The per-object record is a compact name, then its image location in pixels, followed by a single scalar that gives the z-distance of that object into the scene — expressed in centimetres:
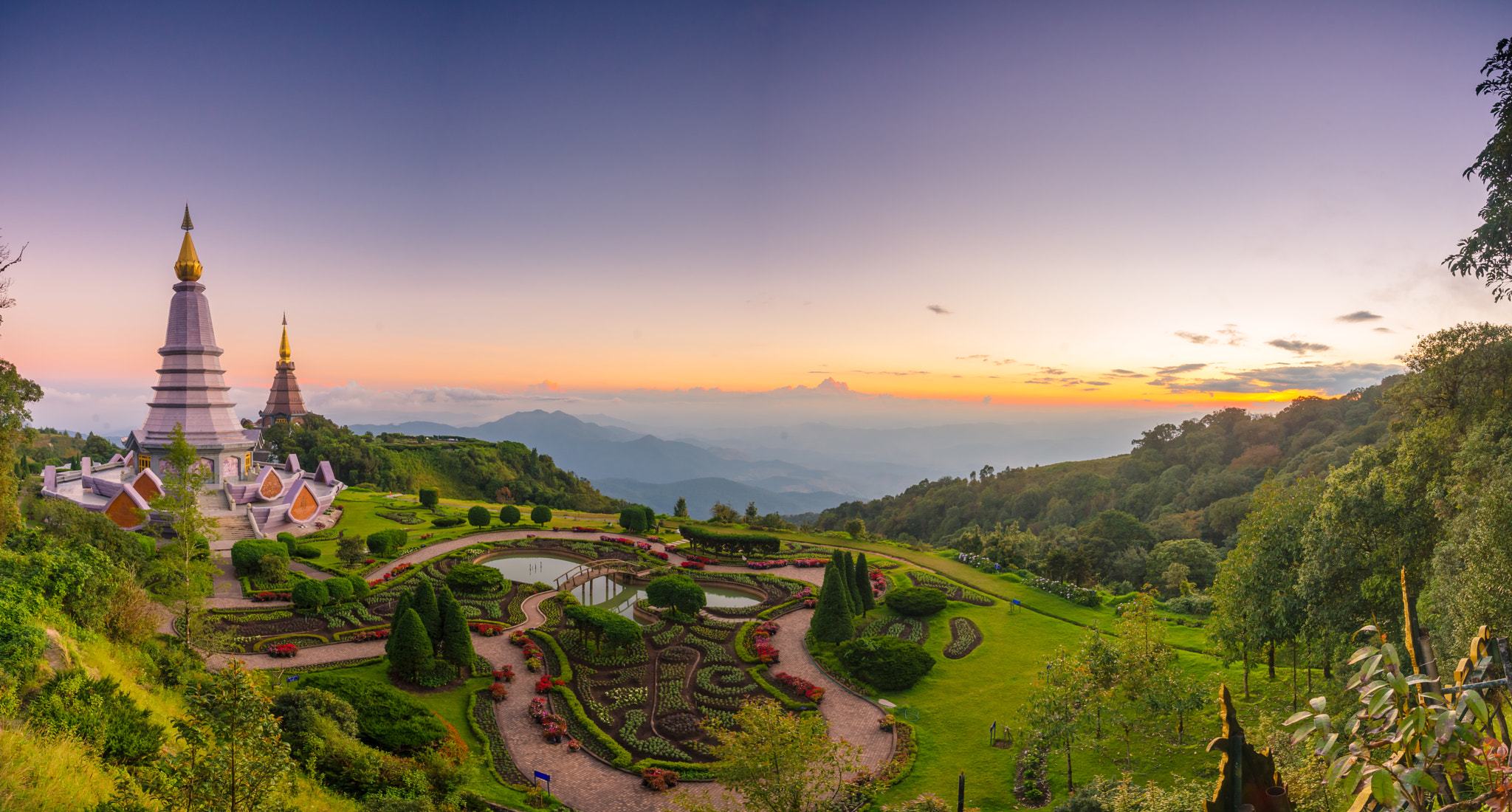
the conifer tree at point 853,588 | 2923
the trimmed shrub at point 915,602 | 2931
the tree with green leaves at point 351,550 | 3419
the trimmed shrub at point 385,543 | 3566
